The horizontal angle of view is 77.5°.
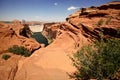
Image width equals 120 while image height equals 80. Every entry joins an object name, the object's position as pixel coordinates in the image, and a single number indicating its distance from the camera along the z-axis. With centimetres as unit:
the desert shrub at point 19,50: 1184
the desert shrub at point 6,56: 987
